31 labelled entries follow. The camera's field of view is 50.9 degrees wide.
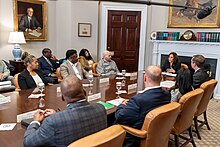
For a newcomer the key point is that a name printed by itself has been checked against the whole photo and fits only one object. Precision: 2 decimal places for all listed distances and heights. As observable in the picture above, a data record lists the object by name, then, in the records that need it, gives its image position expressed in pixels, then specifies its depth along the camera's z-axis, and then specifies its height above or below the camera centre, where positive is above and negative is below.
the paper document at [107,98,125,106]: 2.37 -0.56
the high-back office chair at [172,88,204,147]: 2.42 -0.68
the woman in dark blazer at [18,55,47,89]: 3.00 -0.39
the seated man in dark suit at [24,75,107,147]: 1.35 -0.46
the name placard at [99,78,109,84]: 3.41 -0.49
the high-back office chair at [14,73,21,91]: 3.01 -0.50
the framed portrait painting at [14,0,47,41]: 5.55 +0.68
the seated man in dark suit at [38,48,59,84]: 5.02 -0.39
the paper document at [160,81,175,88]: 3.21 -0.52
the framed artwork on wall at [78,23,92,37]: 6.45 +0.49
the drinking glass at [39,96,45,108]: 2.21 -0.55
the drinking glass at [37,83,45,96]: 2.46 -0.43
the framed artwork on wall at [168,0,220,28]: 5.67 +0.82
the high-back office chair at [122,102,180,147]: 1.80 -0.62
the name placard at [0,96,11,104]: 2.30 -0.54
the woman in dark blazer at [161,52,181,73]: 4.68 -0.30
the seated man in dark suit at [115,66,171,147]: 1.94 -0.51
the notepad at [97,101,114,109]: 2.24 -0.57
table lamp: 5.16 +0.11
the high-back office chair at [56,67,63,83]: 4.01 -0.51
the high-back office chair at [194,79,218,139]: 3.01 -0.66
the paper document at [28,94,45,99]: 2.47 -0.54
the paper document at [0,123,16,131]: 1.67 -0.59
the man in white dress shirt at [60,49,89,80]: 3.79 -0.32
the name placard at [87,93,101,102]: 2.47 -0.54
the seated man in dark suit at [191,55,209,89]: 3.49 -0.36
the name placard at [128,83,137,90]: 3.07 -0.52
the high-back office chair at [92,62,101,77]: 4.76 -0.46
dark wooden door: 6.86 +0.30
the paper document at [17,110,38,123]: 1.81 -0.56
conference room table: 1.56 -0.56
